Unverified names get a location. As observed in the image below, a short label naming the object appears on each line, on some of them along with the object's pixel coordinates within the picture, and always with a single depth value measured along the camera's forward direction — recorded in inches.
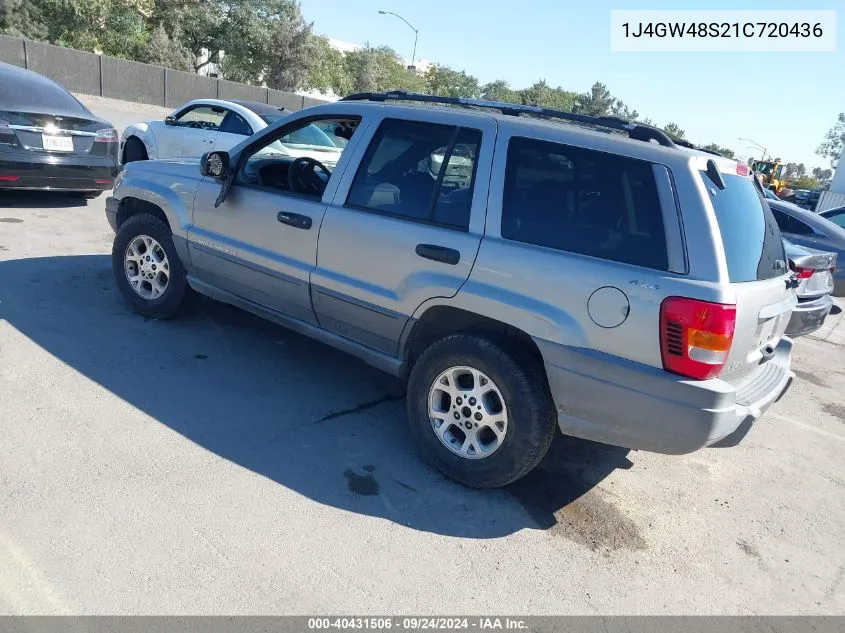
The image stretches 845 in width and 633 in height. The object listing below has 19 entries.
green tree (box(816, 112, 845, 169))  2977.4
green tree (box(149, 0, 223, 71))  1611.7
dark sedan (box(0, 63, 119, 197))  290.4
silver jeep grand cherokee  117.0
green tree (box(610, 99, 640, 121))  3011.3
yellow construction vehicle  1654.8
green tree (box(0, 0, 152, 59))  1369.3
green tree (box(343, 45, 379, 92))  2055.9
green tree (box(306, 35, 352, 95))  1841.8
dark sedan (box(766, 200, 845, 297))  347.3
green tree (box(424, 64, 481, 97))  2295.3
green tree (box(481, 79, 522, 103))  2368.2
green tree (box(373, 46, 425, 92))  2130.9
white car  379.2
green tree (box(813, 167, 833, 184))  3761.1
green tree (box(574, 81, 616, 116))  3031.5
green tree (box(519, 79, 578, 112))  2448.3
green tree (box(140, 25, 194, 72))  1489.9
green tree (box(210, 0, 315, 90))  1680.6
